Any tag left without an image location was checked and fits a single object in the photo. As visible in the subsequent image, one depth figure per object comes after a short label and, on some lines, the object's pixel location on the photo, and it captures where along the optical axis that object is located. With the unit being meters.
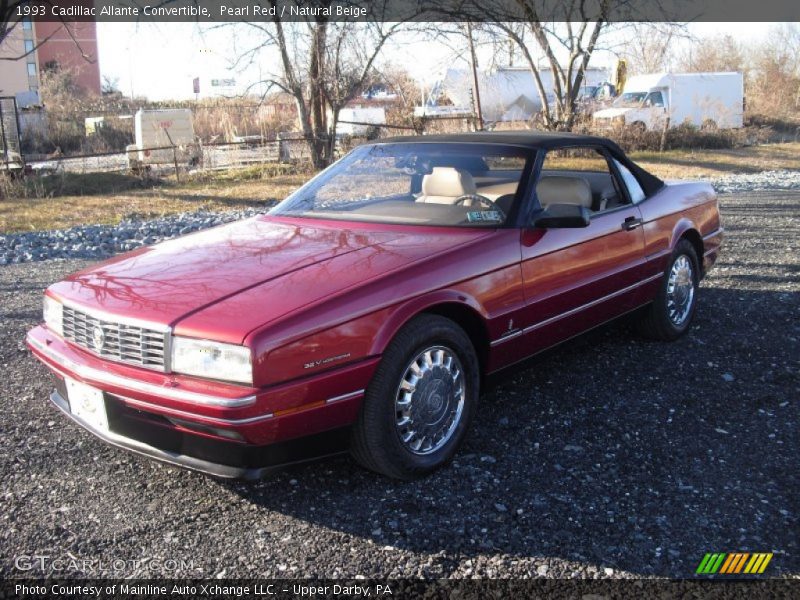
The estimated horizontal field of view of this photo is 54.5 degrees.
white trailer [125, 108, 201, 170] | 22.92
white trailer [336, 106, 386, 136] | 24.88
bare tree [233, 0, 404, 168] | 19.31
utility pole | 22.21
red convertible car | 2.84
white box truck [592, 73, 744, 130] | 28.97
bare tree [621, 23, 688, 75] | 22.12
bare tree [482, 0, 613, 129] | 22.67
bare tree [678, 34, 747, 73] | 46.31
